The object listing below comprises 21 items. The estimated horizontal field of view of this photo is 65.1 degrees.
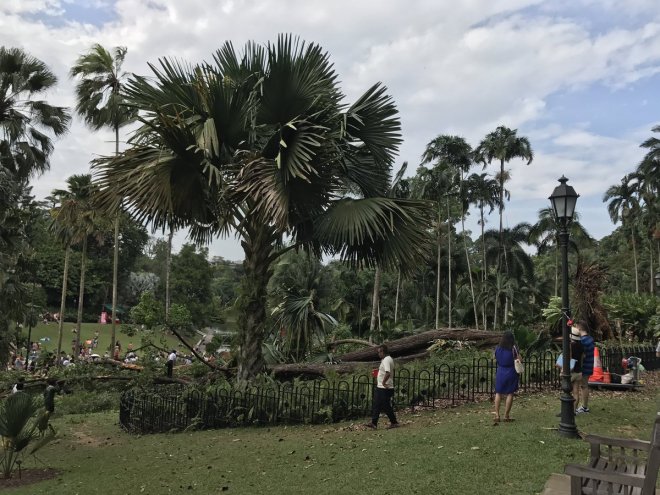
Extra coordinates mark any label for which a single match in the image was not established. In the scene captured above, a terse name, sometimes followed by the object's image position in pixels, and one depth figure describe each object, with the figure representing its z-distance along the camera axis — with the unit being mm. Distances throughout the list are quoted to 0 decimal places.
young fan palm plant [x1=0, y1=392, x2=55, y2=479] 6957
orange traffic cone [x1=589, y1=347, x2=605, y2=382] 10500
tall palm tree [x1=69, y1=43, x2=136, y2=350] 21656
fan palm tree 8328
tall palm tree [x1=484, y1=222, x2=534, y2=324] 40344
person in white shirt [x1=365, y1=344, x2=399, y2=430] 7992
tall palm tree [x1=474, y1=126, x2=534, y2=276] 35438
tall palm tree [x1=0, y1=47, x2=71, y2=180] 13148
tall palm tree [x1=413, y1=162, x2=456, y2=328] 34812
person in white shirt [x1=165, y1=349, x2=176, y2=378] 13224
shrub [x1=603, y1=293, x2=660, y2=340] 20391
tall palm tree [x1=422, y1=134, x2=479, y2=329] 35438
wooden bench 3326
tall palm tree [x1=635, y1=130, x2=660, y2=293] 41625
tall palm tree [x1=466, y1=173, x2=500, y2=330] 37062
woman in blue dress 7410
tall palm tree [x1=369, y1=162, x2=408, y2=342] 20770
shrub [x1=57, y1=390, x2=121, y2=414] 14047
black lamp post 6703
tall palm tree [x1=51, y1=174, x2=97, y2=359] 24828
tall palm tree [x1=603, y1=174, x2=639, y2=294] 49375
